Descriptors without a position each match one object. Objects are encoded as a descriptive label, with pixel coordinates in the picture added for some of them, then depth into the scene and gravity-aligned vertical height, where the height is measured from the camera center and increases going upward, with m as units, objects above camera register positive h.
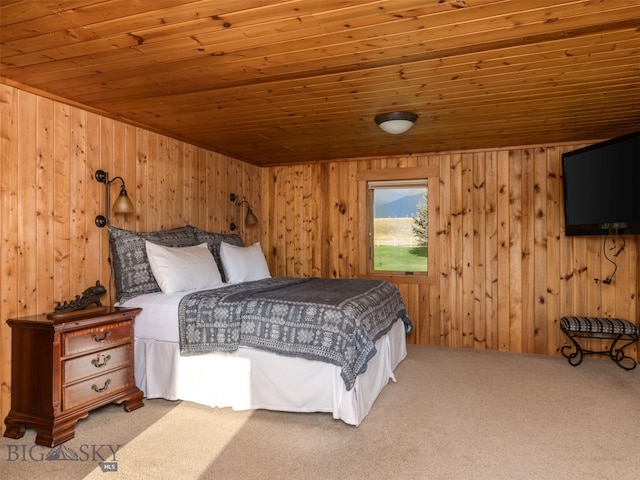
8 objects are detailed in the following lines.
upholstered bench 3.84 -0.85
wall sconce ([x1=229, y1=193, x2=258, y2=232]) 4.93 +0.30
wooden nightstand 2.41 -0.74
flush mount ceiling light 3.33 +0.96
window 5.05 +0.24
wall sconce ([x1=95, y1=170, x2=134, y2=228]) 3.21 +0.32
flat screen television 3.35 +0.46
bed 2.67 -0.61
